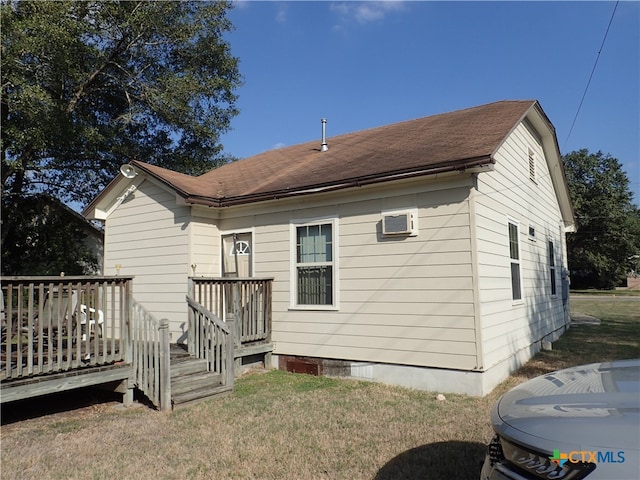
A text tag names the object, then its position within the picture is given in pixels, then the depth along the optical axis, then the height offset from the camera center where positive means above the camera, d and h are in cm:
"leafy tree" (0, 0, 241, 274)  1310 +666
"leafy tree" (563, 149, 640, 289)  3700 +404
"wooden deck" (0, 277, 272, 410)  489 -96
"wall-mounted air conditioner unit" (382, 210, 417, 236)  650 +71
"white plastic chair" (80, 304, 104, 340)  532 -47
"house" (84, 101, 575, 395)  623 +51
